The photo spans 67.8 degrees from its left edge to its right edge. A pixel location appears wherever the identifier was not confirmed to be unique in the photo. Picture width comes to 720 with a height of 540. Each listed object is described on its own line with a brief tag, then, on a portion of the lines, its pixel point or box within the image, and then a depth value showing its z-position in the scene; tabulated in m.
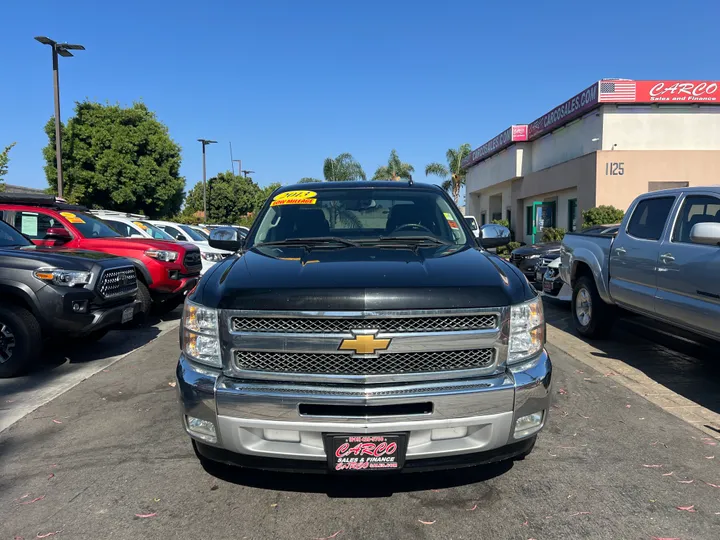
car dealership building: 20.56
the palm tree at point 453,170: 44.81
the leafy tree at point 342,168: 41.88
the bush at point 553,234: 22.42
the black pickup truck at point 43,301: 5.42
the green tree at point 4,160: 13.30
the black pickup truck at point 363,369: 2.61
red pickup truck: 8.12
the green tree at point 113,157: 23.86
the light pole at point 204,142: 36.19
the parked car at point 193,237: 11.92
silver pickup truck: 4.87
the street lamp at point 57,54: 15.20
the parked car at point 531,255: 12.58
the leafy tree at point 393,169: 43.85
